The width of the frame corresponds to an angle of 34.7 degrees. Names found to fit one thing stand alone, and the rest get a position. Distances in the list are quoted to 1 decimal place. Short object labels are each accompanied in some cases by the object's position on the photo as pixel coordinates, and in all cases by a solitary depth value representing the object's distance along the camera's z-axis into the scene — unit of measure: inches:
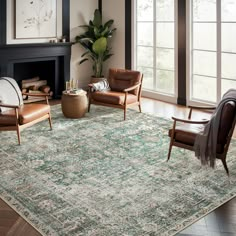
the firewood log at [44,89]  317.7
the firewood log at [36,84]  311.9
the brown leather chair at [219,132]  153.7
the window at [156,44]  299.9
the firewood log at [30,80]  312.7
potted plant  330.6
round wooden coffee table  249.6
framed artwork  294.7
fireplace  290.8
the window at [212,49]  258.1
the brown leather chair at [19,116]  200.7
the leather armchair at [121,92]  250.2
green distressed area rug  125.6
